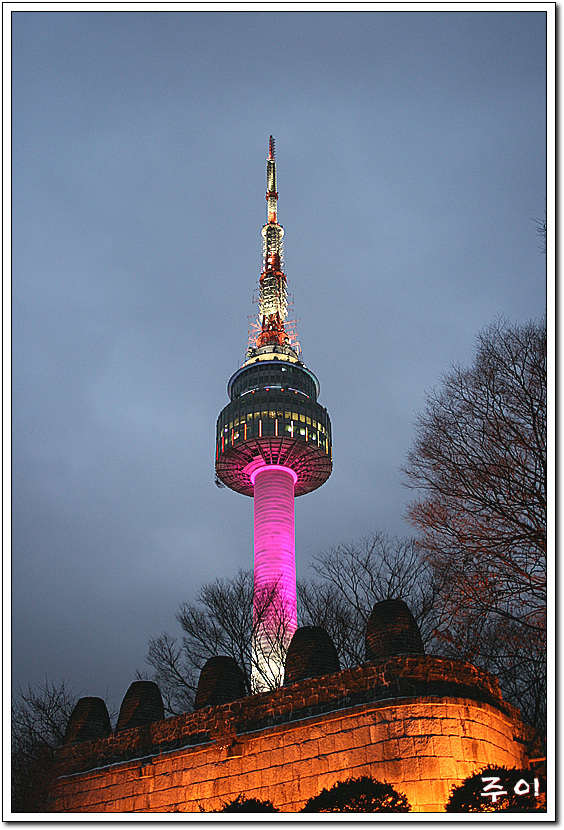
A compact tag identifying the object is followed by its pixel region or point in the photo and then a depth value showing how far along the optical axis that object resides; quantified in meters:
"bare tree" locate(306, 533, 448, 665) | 31.39
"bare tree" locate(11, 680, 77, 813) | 20.05
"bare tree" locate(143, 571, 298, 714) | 35.81
